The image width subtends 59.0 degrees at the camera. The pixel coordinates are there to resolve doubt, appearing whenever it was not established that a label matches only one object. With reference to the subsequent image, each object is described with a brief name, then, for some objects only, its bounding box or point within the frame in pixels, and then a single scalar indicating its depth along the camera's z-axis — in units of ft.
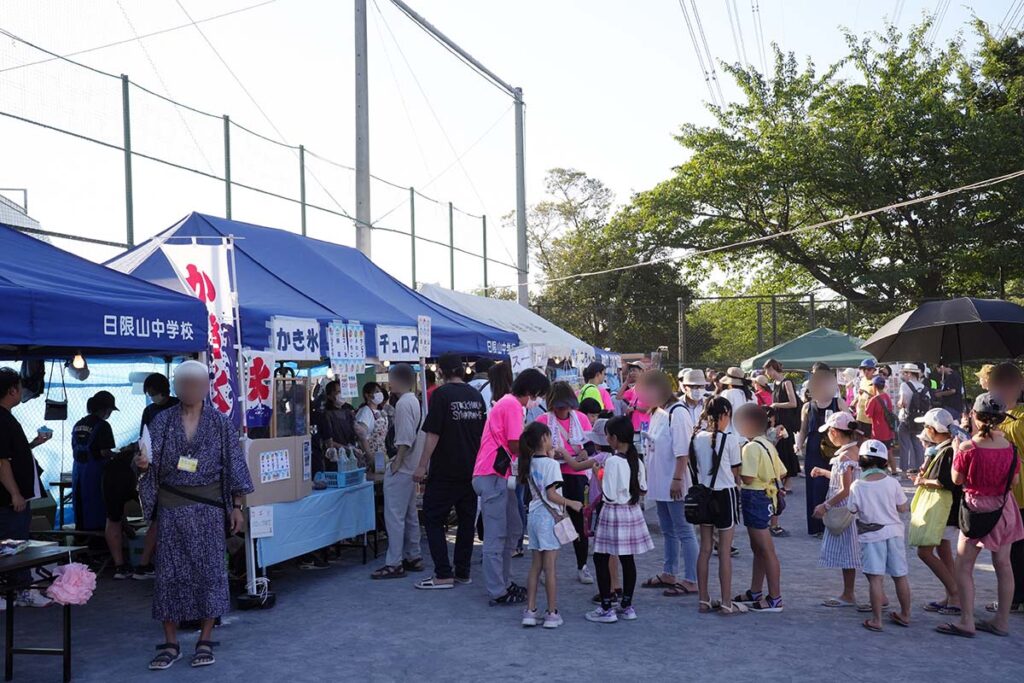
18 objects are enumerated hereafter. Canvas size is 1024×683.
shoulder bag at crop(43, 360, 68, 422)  32.81
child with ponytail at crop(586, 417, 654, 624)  19.75
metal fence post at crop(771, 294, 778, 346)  81.46
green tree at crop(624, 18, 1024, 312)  87.35
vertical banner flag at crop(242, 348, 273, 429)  22.99
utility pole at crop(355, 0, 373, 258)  42.78
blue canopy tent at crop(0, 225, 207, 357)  17.38
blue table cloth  22.99
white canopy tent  46.09
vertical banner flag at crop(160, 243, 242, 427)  22.17
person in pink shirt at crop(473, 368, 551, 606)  22.09
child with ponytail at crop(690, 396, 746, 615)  20.52
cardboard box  22.13
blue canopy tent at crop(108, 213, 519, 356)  26.11
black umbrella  23.25
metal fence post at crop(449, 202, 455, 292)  67.87
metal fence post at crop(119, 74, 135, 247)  36.70
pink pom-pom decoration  15.96
